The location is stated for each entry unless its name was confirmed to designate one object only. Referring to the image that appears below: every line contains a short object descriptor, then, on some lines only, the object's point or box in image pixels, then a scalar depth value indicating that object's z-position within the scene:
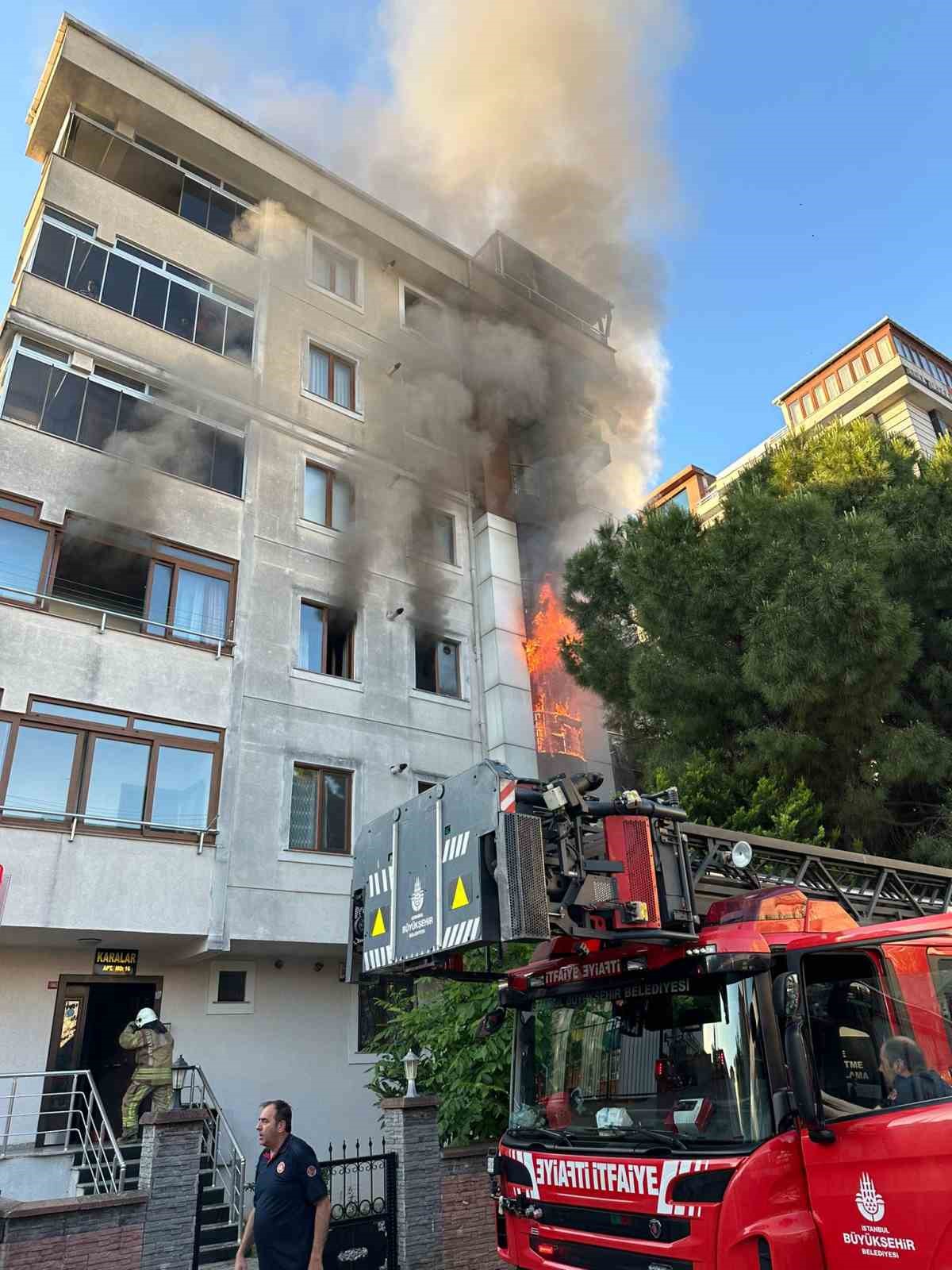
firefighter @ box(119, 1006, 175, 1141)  9.94
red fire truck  4.06
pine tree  10.48
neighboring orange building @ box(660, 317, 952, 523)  26.88
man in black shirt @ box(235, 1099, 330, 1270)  4.80
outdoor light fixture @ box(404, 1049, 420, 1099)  8.30
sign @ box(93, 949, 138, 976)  11.69
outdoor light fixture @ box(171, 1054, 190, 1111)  9.57
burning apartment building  11.55
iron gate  7.20
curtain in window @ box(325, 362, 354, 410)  17.25
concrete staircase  8.92
